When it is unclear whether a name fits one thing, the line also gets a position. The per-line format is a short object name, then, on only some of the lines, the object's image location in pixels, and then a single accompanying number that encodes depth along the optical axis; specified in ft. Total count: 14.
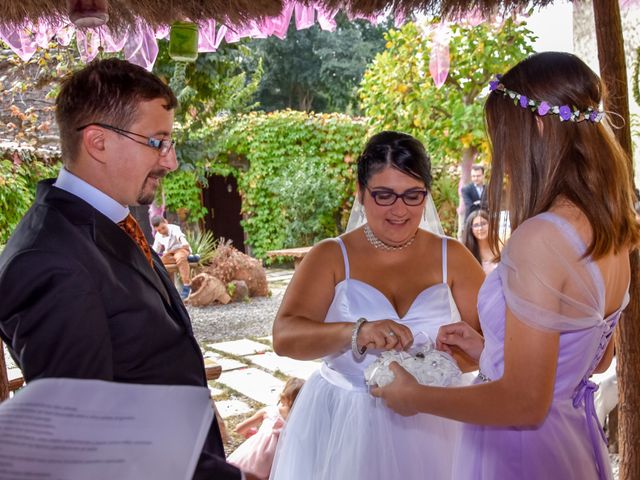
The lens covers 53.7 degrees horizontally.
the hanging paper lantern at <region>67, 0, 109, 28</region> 8.62
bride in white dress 7.45
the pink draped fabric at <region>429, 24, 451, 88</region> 19.47
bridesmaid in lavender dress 4.65
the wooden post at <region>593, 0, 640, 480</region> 9.03
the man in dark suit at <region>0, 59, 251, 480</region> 4.26
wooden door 54.54
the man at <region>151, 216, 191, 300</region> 36.70
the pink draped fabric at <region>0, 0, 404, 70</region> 10.41
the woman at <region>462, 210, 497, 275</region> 19.56
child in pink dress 11.97
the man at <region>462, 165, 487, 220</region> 26.74
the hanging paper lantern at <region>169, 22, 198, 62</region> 11.48
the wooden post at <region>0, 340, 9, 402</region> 9.86
